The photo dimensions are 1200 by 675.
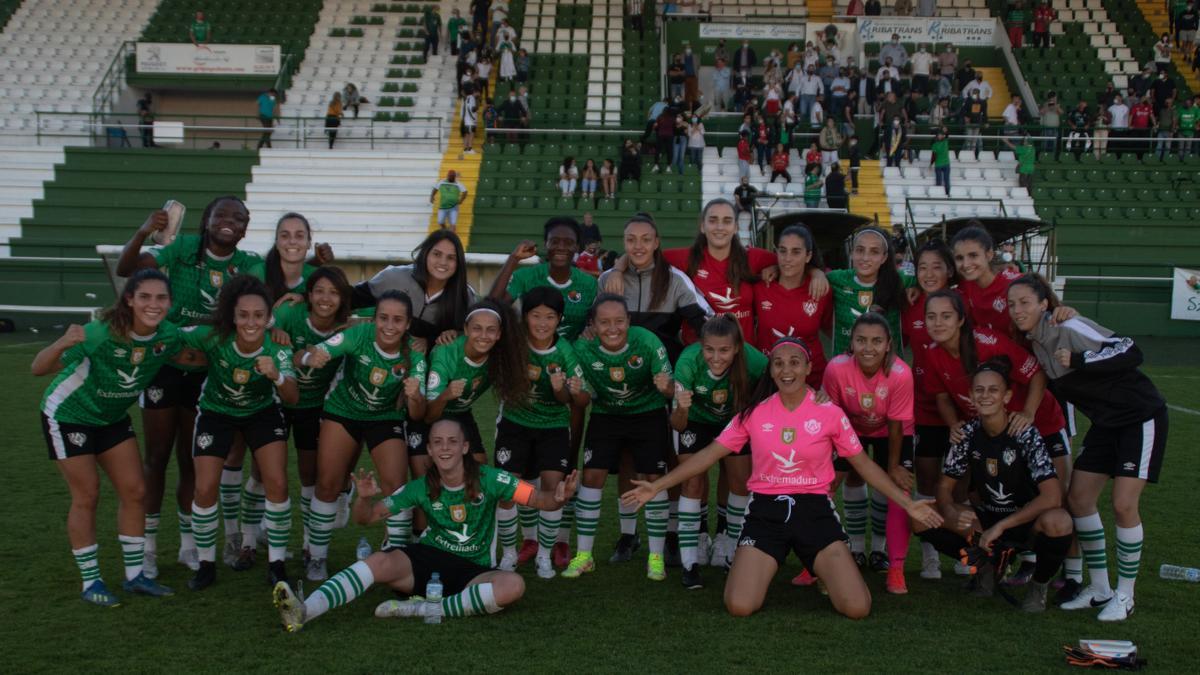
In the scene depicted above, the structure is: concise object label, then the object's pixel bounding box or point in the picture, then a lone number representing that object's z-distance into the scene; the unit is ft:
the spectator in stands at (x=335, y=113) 76.28
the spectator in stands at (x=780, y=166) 67.97
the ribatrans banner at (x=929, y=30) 85.05
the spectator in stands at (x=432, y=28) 85.15
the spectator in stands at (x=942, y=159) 68.49
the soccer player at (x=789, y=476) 17.47
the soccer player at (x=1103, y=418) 17.15
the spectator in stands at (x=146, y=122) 76.33
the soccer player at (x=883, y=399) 18.43
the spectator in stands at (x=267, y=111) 75.77
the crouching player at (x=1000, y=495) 17.52
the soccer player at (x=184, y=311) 18.94
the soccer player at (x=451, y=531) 16.74
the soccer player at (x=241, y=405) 17.83
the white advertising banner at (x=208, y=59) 83.10
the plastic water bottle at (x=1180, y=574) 19.03
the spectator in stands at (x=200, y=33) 83.76
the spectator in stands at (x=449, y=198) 65.16
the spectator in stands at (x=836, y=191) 64.80
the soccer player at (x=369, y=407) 18.11
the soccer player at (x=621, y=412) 18.89
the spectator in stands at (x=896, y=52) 81.10
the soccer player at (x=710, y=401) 18.42
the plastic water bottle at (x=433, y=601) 16.56
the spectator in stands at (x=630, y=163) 69.77
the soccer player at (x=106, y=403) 17.02
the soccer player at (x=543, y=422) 18.95
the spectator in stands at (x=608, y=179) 68.69
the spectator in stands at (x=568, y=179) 68.95
